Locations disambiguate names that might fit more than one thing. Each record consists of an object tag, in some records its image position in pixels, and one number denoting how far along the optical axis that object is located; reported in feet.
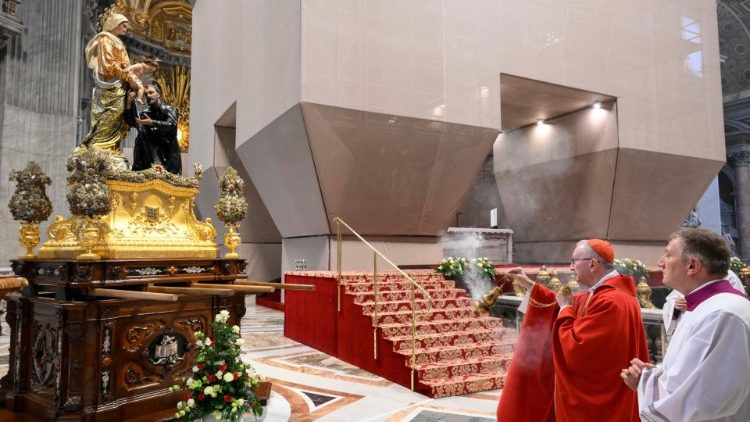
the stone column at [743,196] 68.74
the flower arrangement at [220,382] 13.29
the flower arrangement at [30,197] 15.40
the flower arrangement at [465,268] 29.04
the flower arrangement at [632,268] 34.24
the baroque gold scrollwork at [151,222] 15.51
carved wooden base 13.35
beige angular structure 30.60
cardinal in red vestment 10.22
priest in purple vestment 6.30
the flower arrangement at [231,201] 17.10
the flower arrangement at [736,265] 39.47
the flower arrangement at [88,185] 13.29
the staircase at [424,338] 20.03
